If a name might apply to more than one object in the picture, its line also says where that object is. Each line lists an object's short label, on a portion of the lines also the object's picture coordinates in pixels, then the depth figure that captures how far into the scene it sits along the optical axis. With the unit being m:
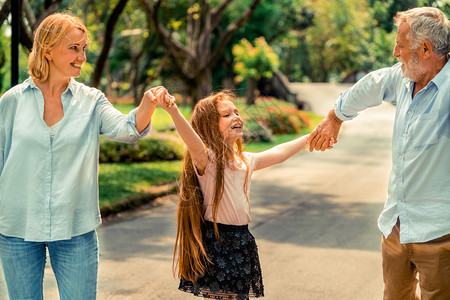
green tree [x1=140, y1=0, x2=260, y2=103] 15.39
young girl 3.60
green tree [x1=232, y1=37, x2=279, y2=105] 26.39
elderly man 3.26
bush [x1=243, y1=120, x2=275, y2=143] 19.03
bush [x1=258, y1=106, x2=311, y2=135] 21.97
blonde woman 3.10
